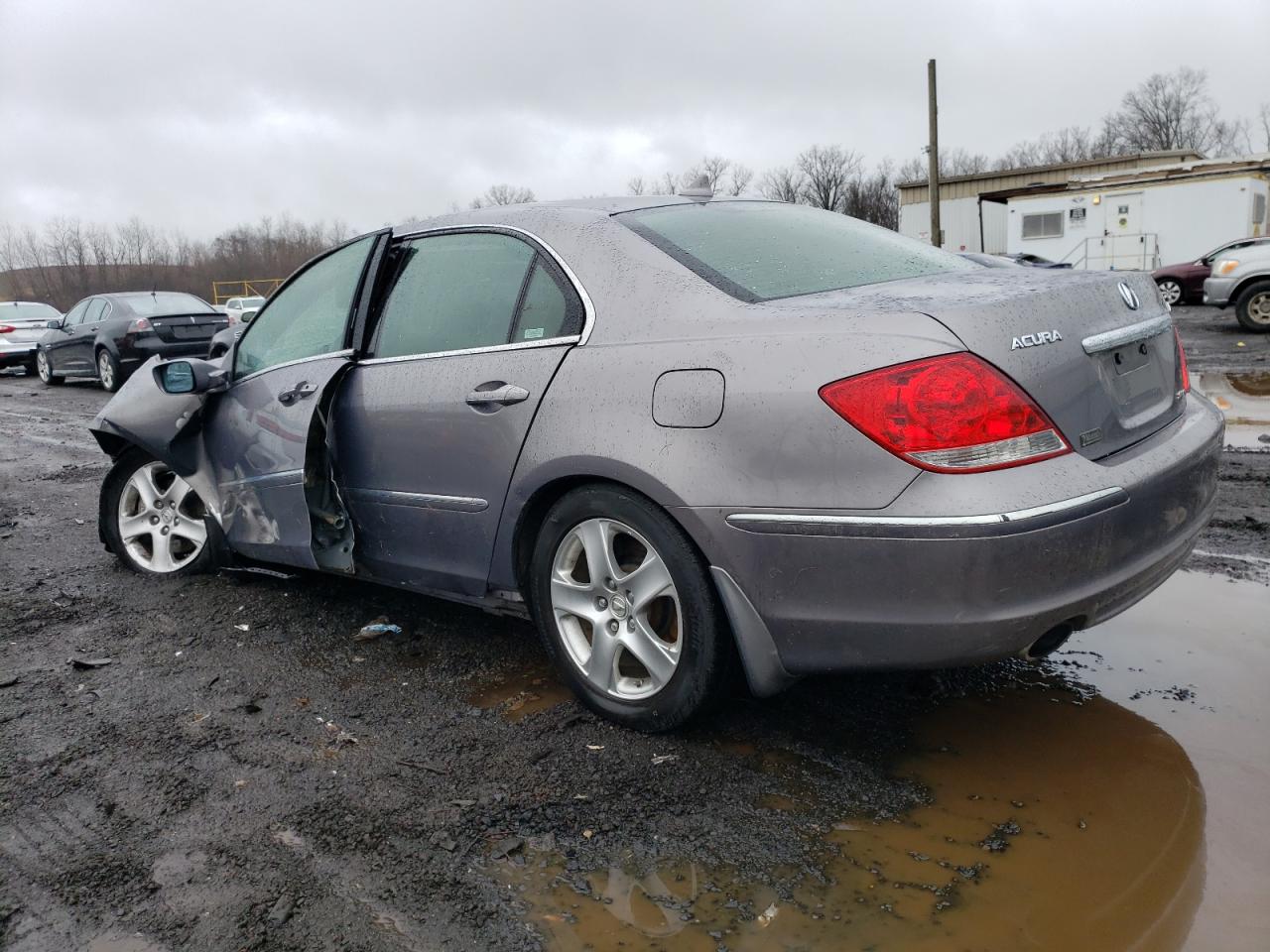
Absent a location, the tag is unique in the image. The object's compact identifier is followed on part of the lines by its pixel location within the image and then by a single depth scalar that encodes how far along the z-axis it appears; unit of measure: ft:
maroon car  68.54
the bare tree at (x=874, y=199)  199.72
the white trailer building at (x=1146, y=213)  79.41
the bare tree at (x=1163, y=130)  251.80
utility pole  98.68
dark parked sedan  47.96
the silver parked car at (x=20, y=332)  65.87
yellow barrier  180.00
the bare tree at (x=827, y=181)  226.58
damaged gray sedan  7.80
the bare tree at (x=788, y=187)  227.42
